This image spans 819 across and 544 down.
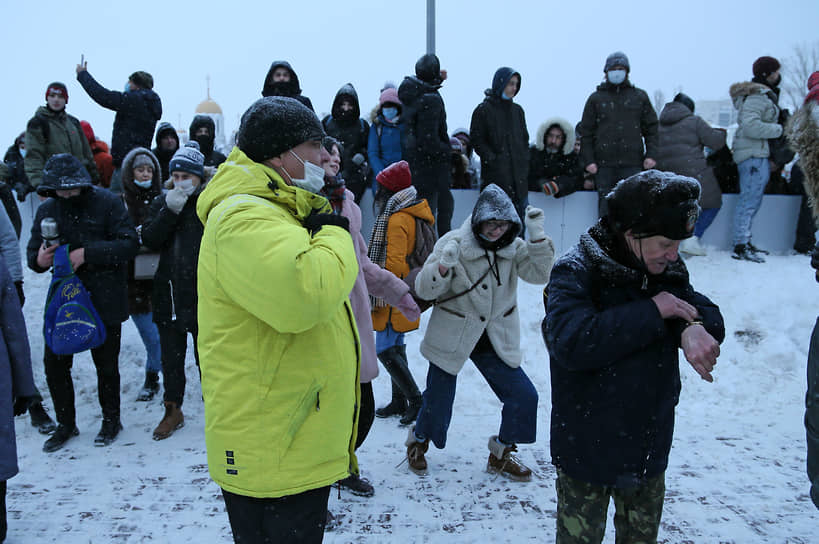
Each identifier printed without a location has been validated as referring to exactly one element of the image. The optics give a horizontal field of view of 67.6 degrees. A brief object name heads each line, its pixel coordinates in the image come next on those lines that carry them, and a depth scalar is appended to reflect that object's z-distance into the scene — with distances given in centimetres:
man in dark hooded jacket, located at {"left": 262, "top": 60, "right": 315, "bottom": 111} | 762
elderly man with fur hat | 225
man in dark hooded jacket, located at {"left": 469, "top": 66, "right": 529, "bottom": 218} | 792
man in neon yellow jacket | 195
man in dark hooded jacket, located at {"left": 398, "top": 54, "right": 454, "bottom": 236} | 761
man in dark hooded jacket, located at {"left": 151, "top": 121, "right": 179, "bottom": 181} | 789
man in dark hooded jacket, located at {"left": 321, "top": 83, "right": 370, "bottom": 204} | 812
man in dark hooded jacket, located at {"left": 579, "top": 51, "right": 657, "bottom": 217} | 830
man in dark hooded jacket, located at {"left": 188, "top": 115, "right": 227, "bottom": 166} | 790
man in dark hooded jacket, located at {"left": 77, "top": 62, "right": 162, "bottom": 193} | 809
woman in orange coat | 508
